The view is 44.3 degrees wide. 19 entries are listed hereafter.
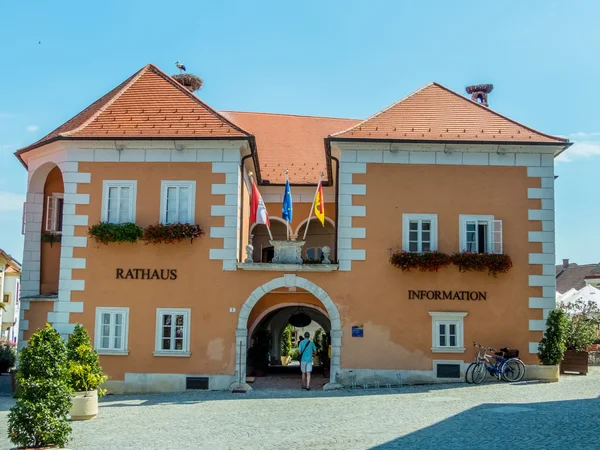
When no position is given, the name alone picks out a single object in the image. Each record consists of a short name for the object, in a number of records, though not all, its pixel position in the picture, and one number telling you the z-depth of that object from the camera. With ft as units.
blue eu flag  67.56
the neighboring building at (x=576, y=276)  171.22
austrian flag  65.77
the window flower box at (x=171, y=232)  63.36
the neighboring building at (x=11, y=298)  174.70
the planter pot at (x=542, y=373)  62.69
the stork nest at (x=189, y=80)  88.79
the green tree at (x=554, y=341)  62.44
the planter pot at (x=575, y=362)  69.15
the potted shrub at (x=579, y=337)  69.26
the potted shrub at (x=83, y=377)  50.50
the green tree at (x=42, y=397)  37.22
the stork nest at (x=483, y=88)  86.99
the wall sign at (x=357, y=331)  63.52
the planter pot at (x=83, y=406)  50.37
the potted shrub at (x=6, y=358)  79.66
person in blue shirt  63.98
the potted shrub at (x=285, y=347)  108.99
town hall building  63.41
